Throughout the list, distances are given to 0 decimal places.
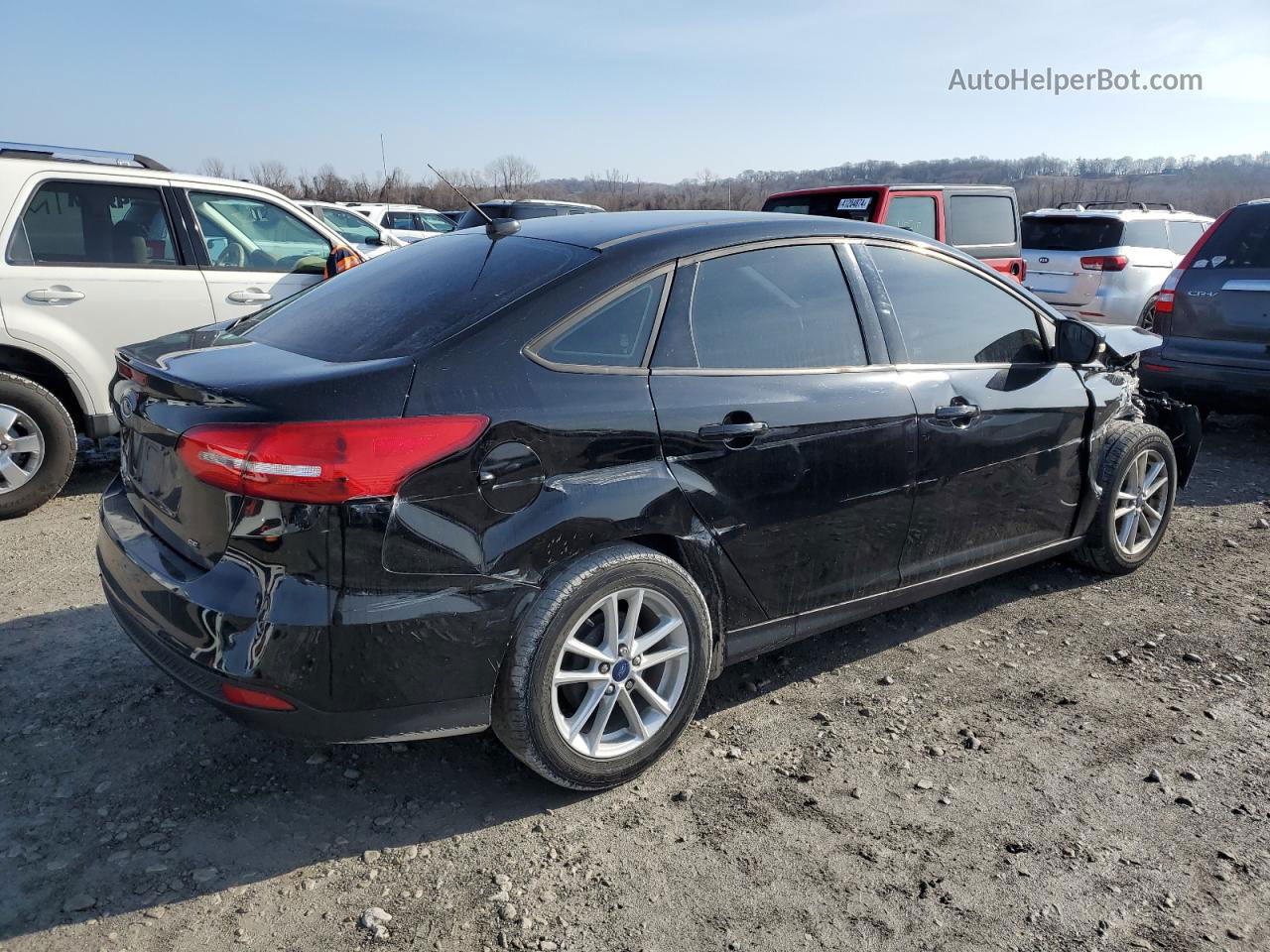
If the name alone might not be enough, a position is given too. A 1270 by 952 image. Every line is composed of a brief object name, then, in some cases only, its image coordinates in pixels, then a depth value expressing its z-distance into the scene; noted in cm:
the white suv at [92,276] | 530
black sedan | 248
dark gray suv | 671
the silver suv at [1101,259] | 1100
